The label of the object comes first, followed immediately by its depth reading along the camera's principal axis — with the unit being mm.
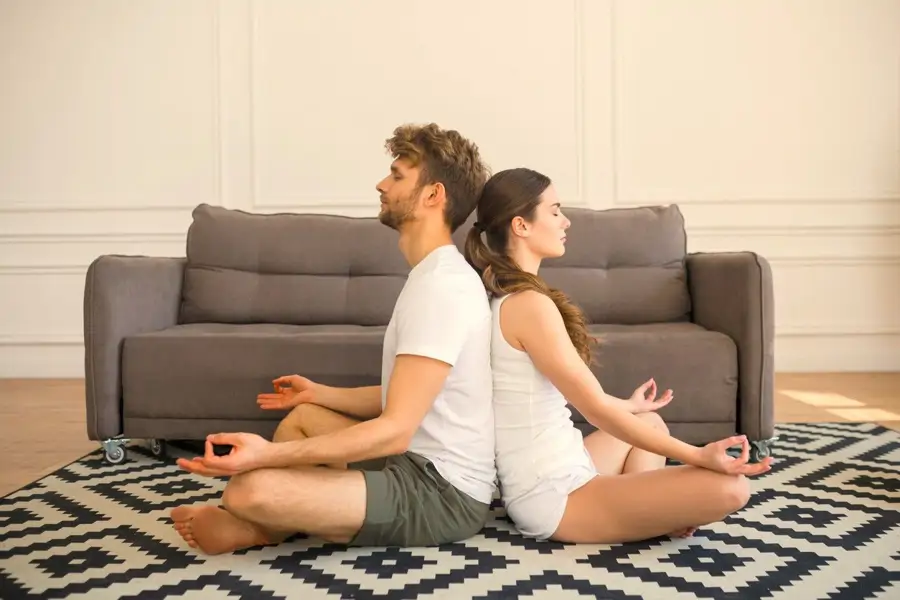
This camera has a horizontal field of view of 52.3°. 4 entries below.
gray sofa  2693
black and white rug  1620
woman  1761
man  1669
